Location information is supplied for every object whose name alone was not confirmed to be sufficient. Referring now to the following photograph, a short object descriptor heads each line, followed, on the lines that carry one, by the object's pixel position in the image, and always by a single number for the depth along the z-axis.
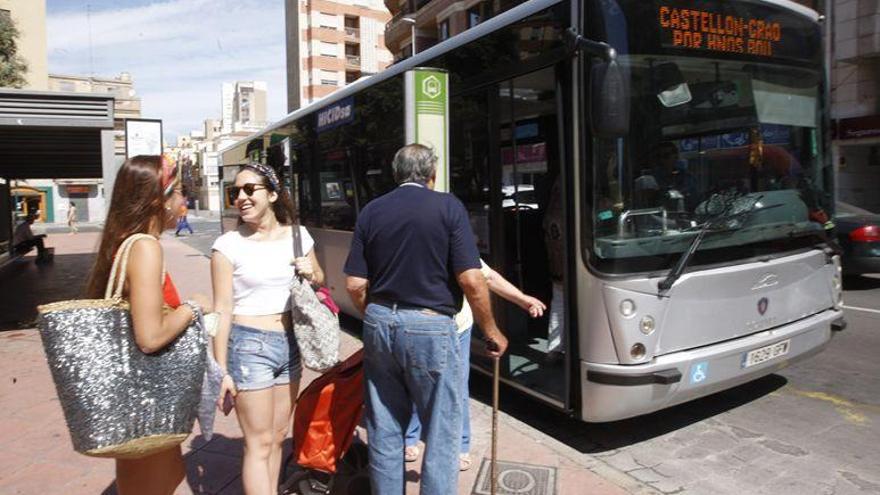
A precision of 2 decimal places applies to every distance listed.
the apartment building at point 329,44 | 58.28
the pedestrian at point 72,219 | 37.00
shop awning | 7.12
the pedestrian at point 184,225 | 32.37
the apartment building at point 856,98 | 19.11
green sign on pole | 4.22
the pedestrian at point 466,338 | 3.34
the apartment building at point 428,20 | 28.94
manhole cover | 3.63
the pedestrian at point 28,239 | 18.58
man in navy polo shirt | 2.71
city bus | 3.92
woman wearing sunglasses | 2.90
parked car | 9.69
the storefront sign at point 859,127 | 19.19
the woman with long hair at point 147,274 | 2.26
